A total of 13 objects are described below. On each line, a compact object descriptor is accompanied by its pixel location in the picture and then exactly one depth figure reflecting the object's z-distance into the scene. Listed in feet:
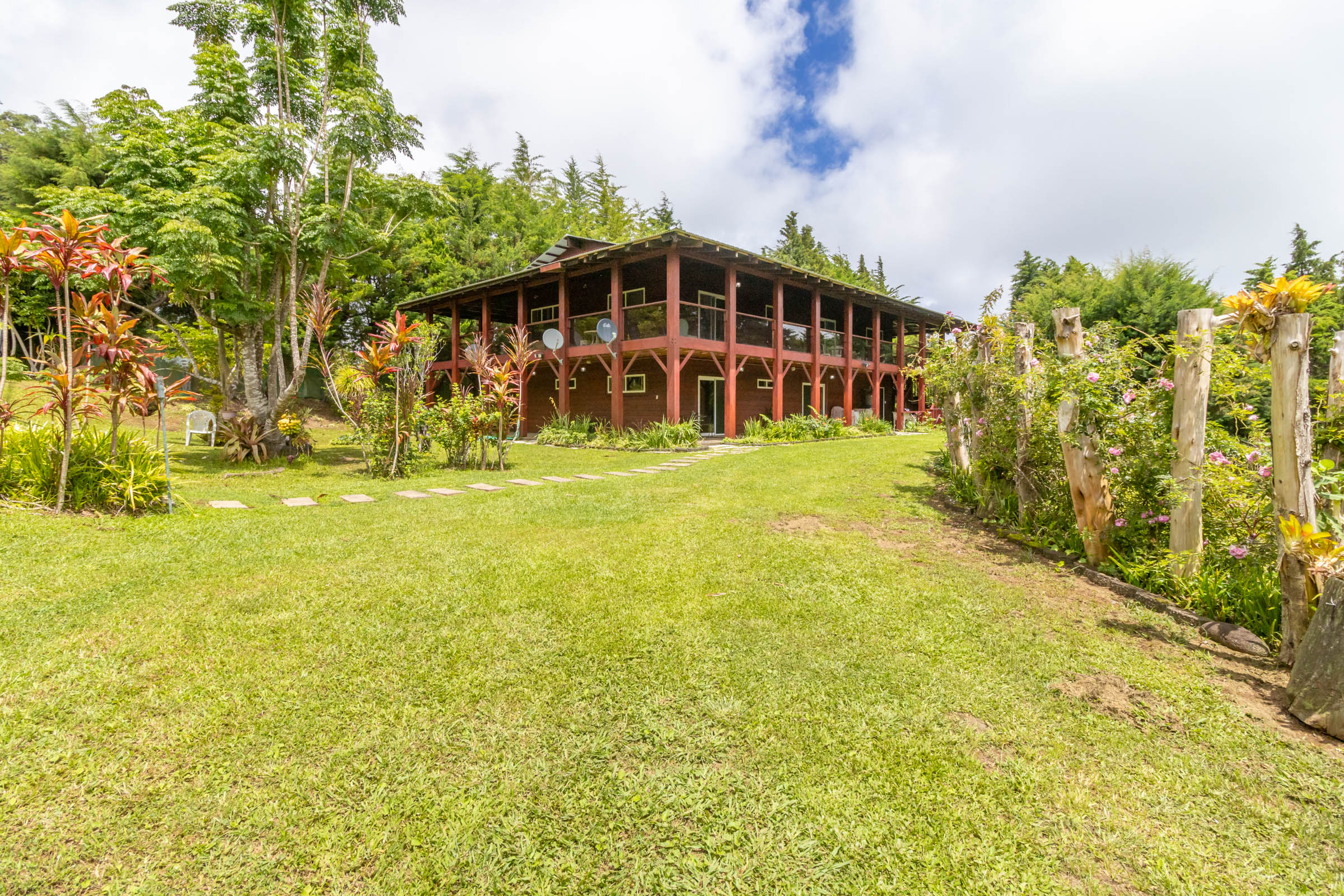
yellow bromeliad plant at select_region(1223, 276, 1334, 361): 8.88
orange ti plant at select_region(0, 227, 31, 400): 15.47
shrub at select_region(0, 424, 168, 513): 16.26
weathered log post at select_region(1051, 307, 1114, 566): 13.17
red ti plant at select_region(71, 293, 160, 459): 16.75
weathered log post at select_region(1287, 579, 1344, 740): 7.16
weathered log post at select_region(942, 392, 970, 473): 22.61
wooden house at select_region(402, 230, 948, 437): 46.75
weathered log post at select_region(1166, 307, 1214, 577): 11.06
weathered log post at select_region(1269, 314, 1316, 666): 8.79
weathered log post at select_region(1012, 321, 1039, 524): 16.05
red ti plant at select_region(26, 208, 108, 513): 15.67
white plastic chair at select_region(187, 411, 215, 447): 44.60
